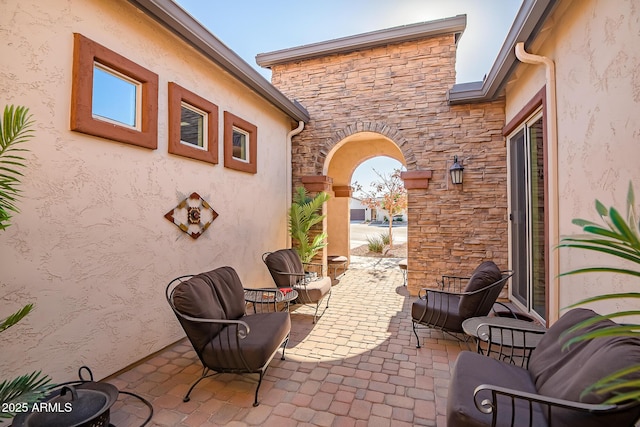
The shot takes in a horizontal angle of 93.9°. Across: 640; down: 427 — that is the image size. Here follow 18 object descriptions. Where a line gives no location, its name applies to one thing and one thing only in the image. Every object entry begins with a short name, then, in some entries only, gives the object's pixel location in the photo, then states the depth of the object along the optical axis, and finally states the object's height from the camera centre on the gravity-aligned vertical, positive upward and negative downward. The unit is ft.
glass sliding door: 12.86 +0.47
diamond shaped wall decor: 11.92 +0.29
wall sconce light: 17.58 +3.04
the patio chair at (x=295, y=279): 14.69 -3.01
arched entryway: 27.84 +4.40
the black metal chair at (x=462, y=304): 10.98 -3.23
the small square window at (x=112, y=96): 8.53 +4.10
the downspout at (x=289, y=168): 21.48 +3.97
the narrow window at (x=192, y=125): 11.82 +4.27
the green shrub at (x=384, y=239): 36.92 -1.97
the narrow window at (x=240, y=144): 15.26 +4.41
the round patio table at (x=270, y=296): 12.64 -3.25
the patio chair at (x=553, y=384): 4.83 -3.18
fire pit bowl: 5.91 -3.91
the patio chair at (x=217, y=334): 8.63 -3.49
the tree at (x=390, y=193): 38.63 +4.02
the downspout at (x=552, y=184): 10.48 +1.43
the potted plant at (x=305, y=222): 19.85 +0.06
